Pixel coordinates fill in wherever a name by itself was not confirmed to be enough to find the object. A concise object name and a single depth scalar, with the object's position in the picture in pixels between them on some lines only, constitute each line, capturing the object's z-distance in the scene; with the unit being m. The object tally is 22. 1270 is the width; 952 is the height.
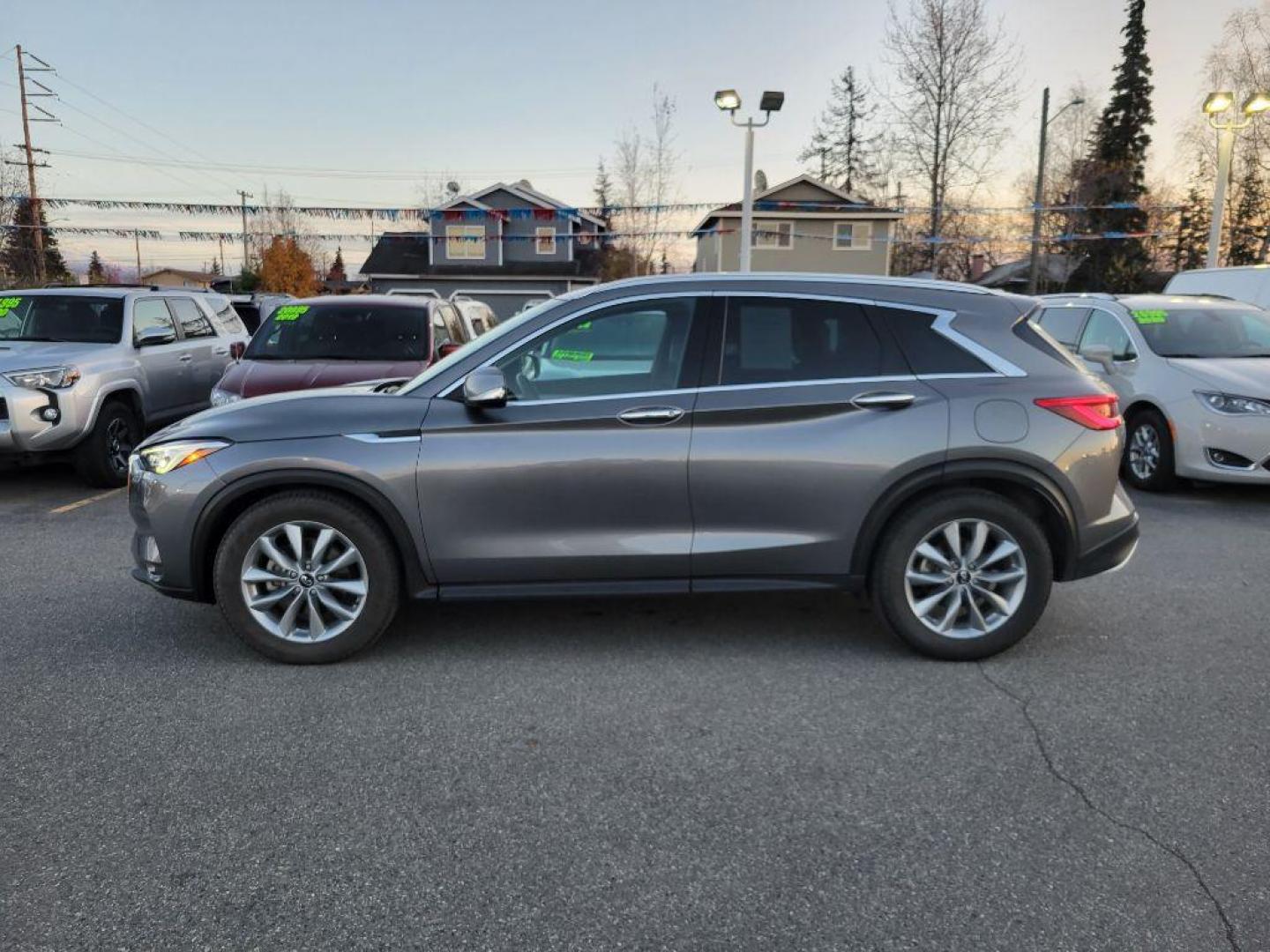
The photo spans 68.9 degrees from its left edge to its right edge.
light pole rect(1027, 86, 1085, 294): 29.58
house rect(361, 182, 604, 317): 41.09
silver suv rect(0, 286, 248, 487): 7.71
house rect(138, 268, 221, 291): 102.47
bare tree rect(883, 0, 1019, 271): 35.44
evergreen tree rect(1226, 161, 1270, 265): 36.88
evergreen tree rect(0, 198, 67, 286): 43.94
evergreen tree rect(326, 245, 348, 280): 85.14
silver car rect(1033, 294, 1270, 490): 7.51
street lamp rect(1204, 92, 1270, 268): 16.41
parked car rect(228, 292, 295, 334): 15.95
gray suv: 4.03
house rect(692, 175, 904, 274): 37.47
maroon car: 7.67
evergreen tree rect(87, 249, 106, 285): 80.75
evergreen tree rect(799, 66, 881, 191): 58.44
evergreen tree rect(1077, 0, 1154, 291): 43.50
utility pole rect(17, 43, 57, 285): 39.37
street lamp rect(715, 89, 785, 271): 16.08
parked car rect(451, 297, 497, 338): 10.27
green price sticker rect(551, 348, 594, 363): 4.18
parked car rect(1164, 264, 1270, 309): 11.94
